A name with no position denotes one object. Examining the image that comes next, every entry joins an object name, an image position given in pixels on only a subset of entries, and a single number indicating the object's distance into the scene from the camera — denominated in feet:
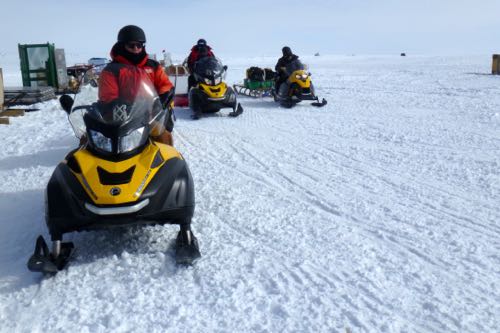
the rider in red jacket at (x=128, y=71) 12.37
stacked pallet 38.83
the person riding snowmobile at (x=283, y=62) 37.09
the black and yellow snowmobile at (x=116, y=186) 9.42
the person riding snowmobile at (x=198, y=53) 34.63
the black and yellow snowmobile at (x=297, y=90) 34.42
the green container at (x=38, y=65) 48.16
